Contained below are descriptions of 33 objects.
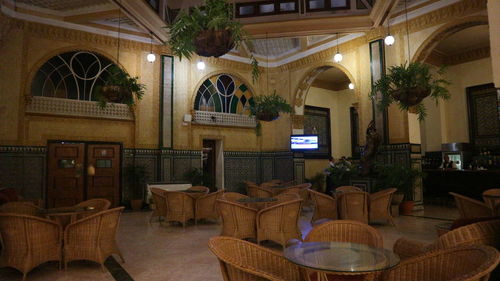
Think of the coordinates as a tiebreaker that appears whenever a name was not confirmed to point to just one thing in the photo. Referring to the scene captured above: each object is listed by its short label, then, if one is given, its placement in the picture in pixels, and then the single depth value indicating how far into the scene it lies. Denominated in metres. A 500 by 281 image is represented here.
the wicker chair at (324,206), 6.04
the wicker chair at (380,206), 6.06
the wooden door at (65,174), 8.31
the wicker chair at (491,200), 4.47
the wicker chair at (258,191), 7.53
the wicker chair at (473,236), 2.24
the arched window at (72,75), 8.38
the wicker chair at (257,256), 2.01
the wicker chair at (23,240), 3.45
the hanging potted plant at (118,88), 6.67
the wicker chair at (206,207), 6.51
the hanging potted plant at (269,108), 7.91
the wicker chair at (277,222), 4.41
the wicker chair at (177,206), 6.32
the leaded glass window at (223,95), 10.66
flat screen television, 10.53
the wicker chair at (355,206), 5.91
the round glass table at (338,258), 1.74
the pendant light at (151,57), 8.57
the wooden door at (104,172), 8.77
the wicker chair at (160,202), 6.61
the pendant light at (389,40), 7.07
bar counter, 8.20
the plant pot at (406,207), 7.55
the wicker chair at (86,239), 3.68
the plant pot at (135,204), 8.88
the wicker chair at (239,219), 4.49
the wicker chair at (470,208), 4.44
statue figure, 7.79
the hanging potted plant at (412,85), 6.08
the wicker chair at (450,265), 1.52
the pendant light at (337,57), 8.35
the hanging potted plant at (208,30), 3.79
